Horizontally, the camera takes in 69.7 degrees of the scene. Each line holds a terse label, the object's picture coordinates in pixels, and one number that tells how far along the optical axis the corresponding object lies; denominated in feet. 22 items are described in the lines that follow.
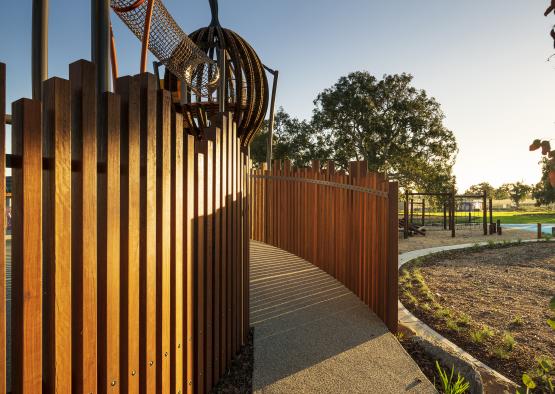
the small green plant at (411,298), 18.29
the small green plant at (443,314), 16.19
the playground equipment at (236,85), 21.04
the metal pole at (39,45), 7.82
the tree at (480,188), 244.83
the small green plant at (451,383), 9.31
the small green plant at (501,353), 12.28
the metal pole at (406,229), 51.25
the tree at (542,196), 127.87
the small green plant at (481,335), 13.56
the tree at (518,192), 188.80
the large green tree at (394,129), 89.25
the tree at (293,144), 95.40
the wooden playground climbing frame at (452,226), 52.02
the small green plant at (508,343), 13.03
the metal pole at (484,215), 61.67
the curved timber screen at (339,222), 14.88
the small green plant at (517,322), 15.93
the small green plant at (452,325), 14.70
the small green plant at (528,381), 7.11
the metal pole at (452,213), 55.93
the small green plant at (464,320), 15.45
